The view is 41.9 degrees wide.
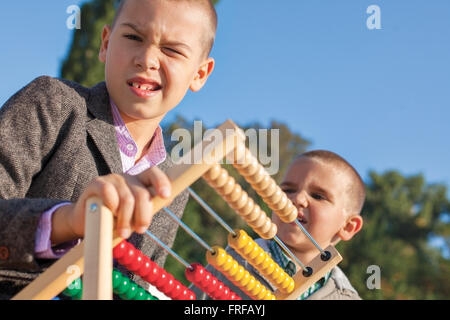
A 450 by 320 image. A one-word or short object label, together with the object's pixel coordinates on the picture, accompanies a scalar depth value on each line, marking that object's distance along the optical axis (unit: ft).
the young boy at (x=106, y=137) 4.83
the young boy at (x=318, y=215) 11.51
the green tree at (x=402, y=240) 41.09
